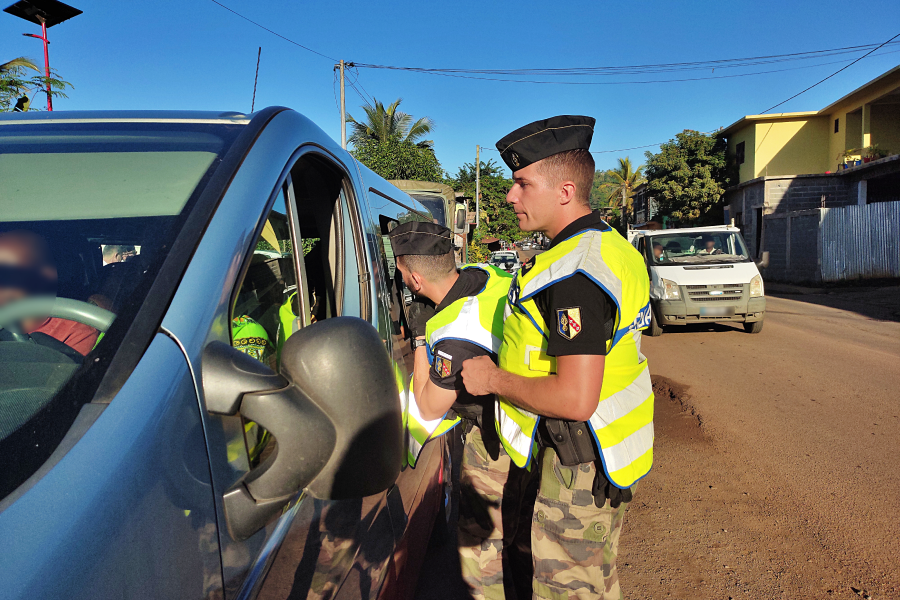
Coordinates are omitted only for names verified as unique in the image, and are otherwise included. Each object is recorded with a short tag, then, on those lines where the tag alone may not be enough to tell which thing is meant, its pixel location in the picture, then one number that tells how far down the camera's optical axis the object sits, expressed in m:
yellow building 20.97
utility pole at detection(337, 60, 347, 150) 16.25
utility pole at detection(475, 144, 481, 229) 36.15
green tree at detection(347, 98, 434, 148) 22.42
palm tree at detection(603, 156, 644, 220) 50.16
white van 8.87
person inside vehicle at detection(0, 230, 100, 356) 0.98
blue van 0.75
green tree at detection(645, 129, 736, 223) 26.70
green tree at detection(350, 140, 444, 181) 16.66
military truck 10.20
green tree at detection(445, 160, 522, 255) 42.69
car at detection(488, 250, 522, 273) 27.83
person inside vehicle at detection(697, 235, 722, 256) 10.02
